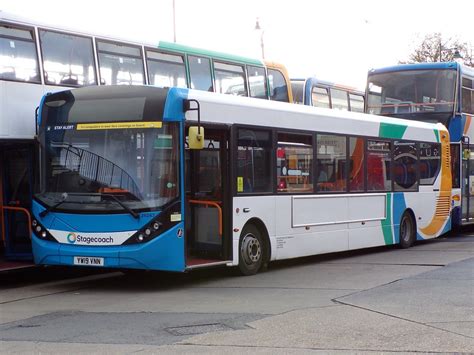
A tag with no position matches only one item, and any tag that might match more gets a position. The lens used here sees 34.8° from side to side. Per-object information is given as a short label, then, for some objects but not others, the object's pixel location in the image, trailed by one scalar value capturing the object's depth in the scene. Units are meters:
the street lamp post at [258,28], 40.12
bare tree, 53.41
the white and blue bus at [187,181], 10.81
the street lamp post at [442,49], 50.11
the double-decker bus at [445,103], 20.78
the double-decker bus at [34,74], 11.95
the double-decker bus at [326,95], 23.73
